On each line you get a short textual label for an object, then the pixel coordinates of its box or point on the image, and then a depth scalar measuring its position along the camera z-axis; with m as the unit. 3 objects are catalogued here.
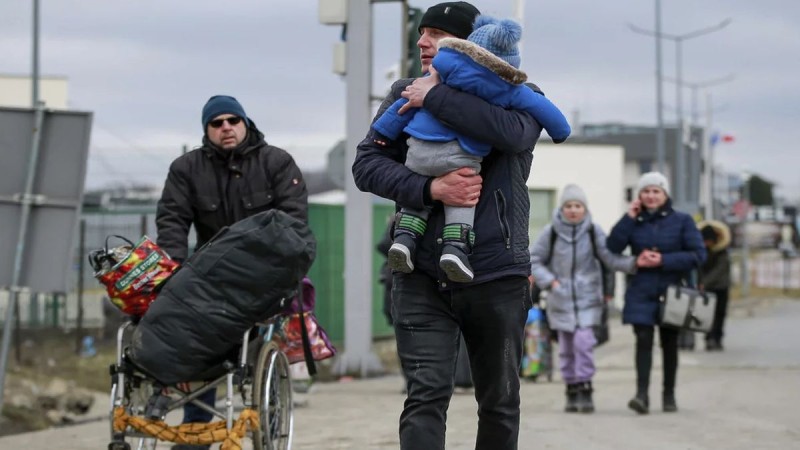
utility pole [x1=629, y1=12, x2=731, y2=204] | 47.47
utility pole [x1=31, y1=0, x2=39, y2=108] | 26.69
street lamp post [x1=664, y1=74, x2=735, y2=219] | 63.40
